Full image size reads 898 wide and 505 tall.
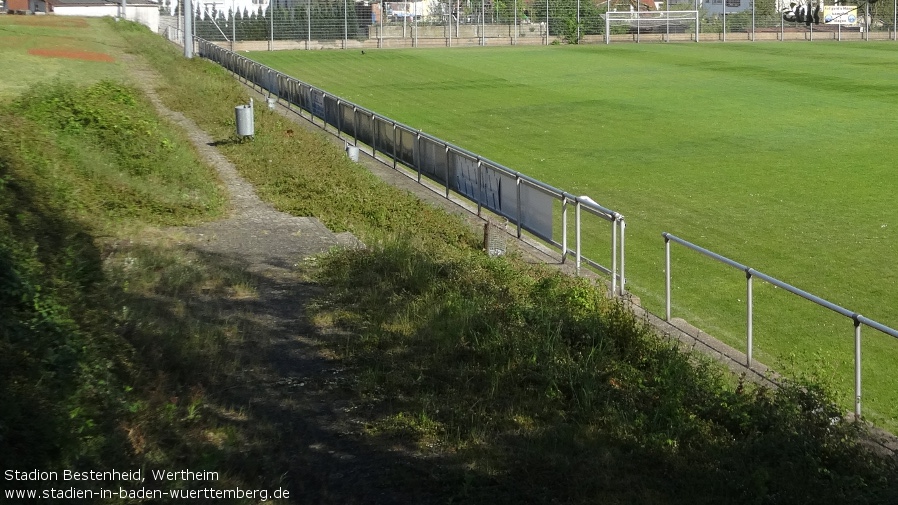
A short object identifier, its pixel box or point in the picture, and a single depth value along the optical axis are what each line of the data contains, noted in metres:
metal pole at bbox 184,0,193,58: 41.69
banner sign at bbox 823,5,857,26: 68.94
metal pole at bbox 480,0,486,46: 69.83
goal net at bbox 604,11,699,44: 73.25
